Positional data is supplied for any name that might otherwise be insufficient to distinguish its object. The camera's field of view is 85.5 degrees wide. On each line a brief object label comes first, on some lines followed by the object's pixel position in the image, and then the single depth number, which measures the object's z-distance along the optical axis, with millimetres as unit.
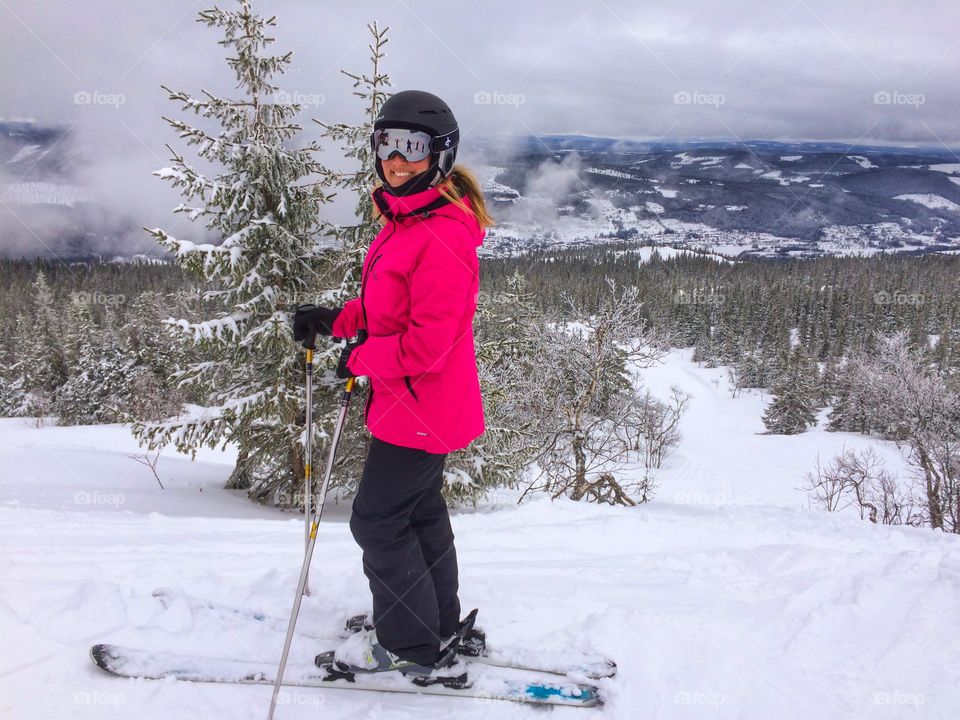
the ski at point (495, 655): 2744
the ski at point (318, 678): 2508
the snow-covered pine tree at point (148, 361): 33100
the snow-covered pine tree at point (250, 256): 8992
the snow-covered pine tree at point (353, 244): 9148
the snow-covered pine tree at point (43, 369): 43281
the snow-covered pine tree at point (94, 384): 38406
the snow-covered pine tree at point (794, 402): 60375
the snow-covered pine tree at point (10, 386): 45031
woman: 2240
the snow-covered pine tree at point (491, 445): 9602
